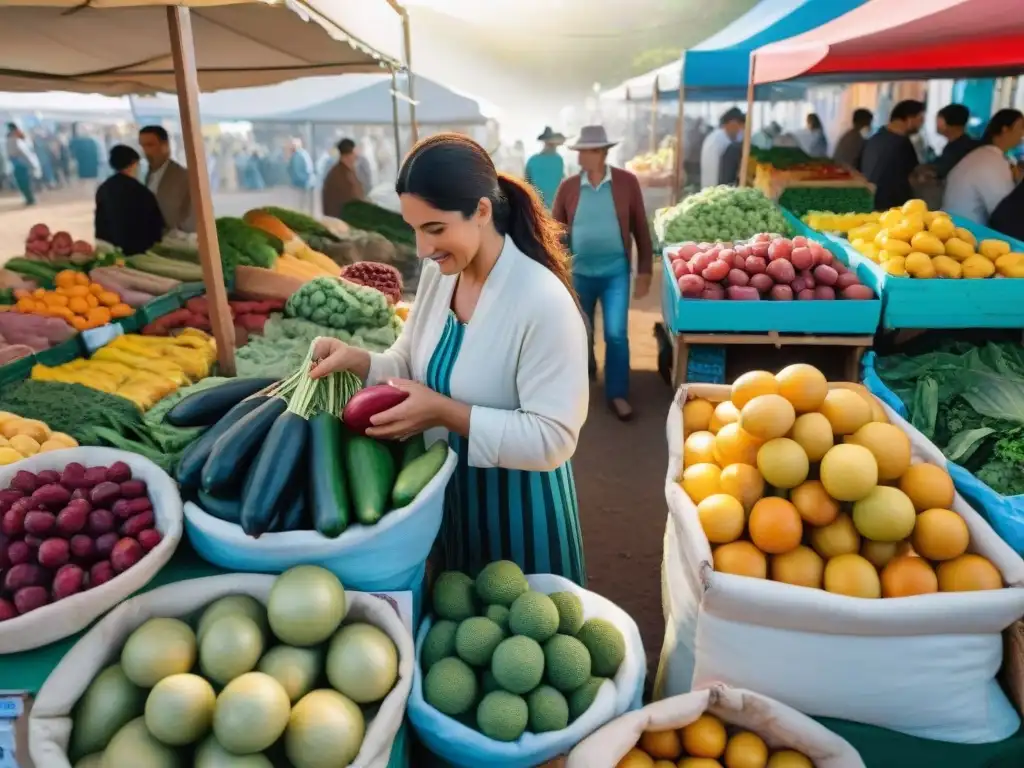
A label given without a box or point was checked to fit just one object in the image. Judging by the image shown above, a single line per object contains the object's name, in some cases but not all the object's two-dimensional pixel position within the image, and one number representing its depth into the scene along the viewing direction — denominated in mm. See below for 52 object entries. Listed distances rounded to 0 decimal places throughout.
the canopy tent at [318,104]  12305
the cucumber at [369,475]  1597
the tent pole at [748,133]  6117
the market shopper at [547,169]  9250
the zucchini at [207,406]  2043
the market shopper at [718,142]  11070
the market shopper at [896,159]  7023
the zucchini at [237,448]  1644
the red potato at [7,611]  1462
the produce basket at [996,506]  1917
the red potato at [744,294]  4086
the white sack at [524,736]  1504
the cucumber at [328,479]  1560
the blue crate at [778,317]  3992
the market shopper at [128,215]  5848
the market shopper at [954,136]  6781
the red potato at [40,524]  1553
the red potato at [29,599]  1470
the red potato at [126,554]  1550
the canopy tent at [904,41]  3861
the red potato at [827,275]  4098
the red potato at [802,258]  4129
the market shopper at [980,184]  5391
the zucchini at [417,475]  1633
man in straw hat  5152
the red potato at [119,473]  1737
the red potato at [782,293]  4059
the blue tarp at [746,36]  7898
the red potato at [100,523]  1614
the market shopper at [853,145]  10155
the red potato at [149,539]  1602
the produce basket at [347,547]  1562
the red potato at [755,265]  4195
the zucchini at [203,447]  1728
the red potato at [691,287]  4176
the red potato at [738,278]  4148
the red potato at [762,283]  4141
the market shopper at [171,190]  6406
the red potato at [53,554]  1526
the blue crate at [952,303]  3801
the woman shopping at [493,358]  1705
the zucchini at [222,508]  1636
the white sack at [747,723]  1611
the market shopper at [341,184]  9219
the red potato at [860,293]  4008
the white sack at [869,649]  1583
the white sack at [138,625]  1314
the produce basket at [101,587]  1417
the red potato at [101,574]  1530
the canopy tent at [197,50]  2953
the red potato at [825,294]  4059
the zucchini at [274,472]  1565
